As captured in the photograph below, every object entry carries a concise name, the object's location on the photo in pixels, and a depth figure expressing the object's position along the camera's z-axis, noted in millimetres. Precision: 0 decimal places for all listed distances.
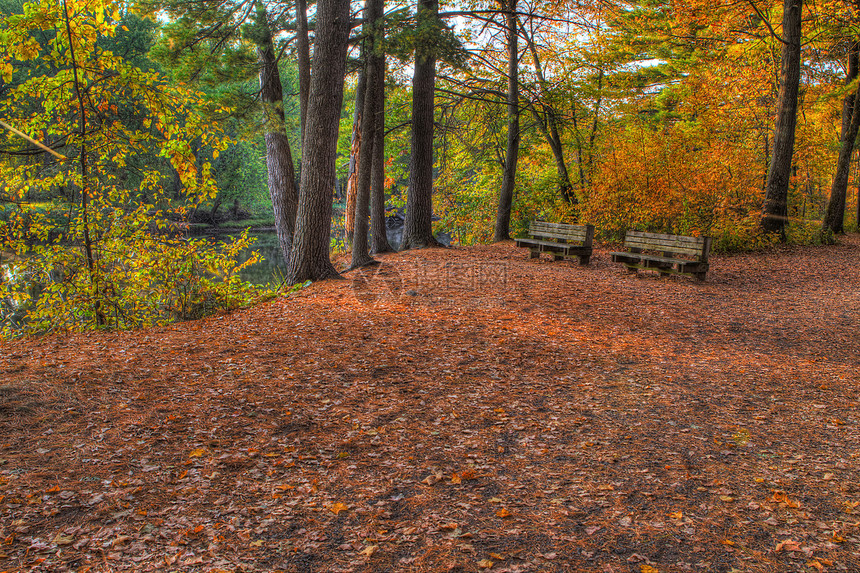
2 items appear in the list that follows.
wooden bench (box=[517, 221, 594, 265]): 10516
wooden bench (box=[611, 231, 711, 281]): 8867
